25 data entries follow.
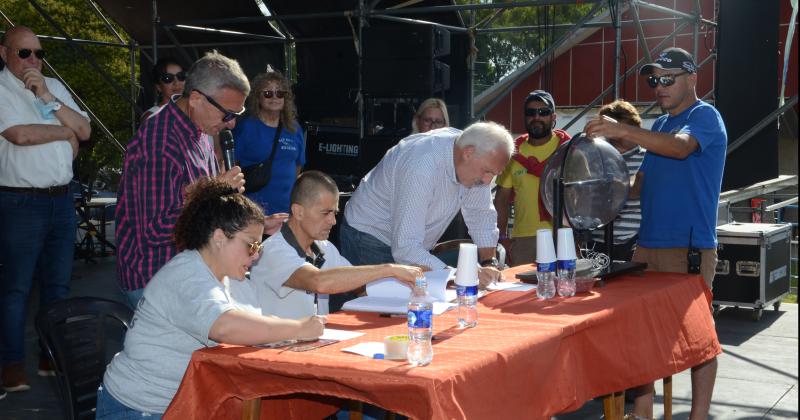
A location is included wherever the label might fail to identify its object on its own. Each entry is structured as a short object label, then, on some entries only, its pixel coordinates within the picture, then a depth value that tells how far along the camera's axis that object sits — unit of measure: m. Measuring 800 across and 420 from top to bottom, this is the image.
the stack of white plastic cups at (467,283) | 2.93
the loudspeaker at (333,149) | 8.30
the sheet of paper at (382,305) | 3.11
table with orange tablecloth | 2.25
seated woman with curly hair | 2.56
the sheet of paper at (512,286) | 3.64
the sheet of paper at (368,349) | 2.45
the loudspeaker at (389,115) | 7.65
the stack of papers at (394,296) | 3.14
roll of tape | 2.36
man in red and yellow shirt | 5.67
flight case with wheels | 7.18
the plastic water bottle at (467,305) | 2.91
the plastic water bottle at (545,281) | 3.44
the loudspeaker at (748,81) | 6.82
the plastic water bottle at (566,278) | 3.49
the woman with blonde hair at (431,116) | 6.05
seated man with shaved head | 3.01
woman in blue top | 5.28
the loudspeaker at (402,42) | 7.45
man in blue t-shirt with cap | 4.09
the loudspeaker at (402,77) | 7.43
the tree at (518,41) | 31.90
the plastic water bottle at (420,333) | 2.33
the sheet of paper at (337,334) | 2.68
